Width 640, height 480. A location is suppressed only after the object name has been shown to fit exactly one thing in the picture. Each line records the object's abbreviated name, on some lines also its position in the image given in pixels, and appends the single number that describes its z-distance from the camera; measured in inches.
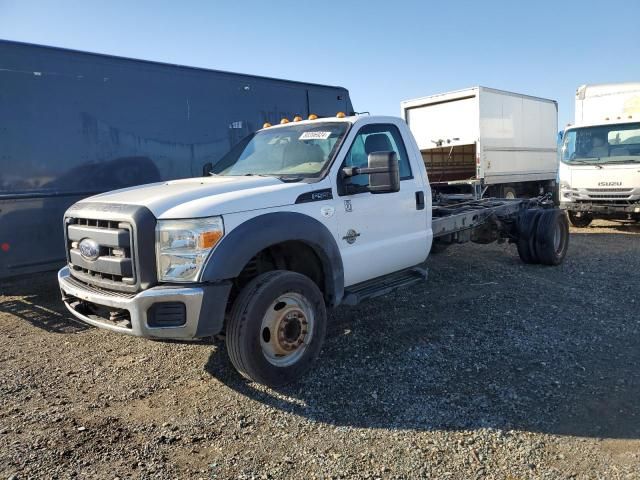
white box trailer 539.5
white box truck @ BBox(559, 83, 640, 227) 452.1
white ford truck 137.9
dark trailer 233.1
